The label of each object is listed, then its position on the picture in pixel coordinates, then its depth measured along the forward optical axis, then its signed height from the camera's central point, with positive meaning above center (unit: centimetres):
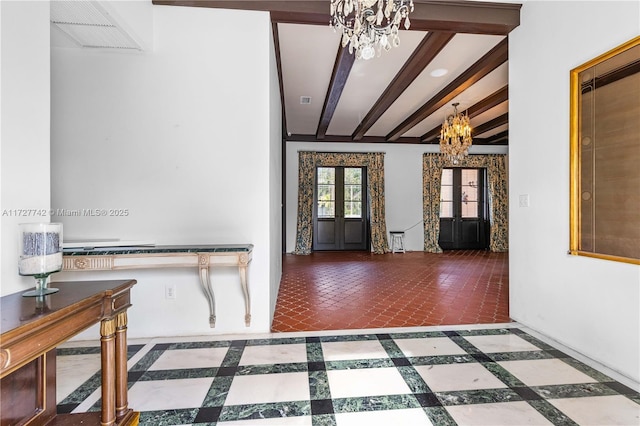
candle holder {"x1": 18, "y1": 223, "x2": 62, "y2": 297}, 130 -17
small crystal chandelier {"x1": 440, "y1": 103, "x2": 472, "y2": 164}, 529 +135
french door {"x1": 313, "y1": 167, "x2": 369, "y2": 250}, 810 +11
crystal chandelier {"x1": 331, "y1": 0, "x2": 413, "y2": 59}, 191 +126
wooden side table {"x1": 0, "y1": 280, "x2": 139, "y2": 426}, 100 -47
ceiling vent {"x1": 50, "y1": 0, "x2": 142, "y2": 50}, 218 +147
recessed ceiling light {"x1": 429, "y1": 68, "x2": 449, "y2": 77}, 417 +194
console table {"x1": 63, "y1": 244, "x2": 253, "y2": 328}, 231 -35
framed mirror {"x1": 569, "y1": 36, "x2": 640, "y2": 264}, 209 +42
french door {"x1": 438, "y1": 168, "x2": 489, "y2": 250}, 841 +7
